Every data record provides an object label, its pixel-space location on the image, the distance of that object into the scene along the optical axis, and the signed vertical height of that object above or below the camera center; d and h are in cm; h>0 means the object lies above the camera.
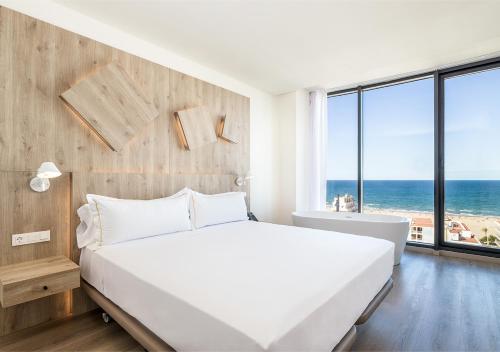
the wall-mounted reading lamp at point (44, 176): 192 +0
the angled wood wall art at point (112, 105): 226 +68
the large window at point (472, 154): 368 +31
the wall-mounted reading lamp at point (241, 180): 375 -6
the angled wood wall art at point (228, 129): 361 +68
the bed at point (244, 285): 102 -56
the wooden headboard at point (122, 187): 217 -11
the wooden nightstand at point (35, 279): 159 -68
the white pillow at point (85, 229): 209 -44
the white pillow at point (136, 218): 206 -37
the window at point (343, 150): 460 +50
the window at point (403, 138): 405 +69
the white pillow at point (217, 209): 281 -38
